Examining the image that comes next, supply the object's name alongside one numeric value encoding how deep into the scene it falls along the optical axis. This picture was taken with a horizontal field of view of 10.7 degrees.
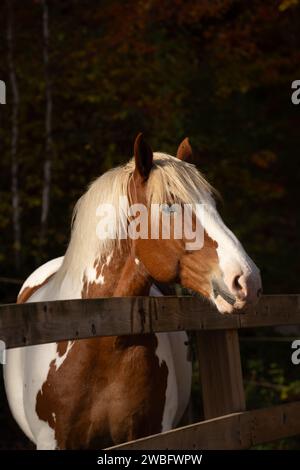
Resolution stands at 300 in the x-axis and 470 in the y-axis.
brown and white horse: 7.83
